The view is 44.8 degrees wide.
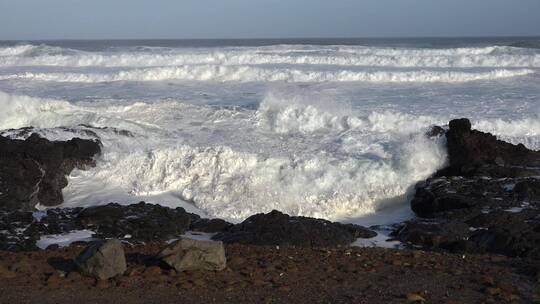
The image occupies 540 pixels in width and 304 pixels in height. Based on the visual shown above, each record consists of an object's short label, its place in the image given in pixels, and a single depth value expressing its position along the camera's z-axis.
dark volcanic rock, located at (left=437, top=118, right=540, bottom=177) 11.05
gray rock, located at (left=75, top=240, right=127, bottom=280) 6.05
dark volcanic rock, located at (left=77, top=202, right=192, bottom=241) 8.98
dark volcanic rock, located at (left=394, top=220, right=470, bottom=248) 8.32
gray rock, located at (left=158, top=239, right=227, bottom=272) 6.23
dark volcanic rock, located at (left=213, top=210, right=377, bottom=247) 8.36
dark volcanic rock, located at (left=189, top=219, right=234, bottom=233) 9.38
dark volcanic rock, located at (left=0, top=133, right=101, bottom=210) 10.50
